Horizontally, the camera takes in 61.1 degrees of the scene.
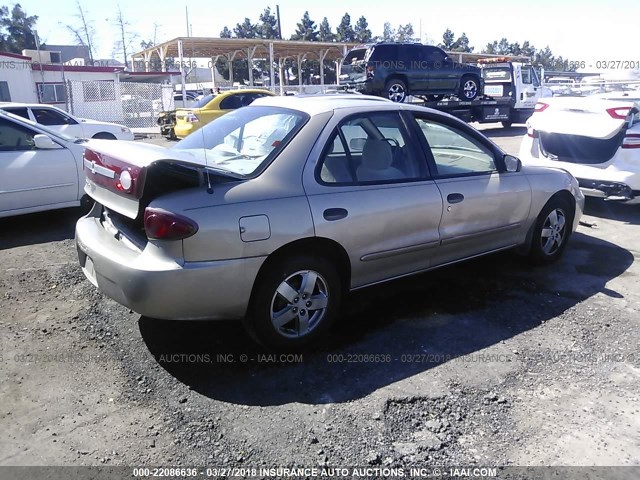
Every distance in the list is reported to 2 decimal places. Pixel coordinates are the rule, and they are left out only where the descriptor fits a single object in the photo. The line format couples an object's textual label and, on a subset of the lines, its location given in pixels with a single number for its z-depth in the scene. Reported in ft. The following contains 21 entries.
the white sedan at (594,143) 22.48
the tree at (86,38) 182.91
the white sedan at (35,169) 20.36
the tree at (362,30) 266.61
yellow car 53.11
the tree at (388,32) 293.35
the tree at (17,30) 208.03
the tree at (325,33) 277.23
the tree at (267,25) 275.59
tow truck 65.87
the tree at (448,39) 302.25
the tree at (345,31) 275.59
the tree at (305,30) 272.31
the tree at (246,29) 278.87
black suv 56.59
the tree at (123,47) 198.76
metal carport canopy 104.99
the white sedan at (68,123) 38.37
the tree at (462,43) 294.87
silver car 10.28
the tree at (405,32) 287.89
